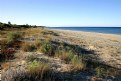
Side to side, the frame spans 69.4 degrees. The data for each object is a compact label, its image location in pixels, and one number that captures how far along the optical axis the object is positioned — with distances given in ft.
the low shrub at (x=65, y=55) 11.58
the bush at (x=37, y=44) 15.62
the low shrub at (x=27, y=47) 13.88
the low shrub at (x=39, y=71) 8.22
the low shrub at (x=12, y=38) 16.35
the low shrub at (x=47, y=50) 13.01
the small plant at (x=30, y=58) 10.64
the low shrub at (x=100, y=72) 9.21
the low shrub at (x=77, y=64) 9.89
